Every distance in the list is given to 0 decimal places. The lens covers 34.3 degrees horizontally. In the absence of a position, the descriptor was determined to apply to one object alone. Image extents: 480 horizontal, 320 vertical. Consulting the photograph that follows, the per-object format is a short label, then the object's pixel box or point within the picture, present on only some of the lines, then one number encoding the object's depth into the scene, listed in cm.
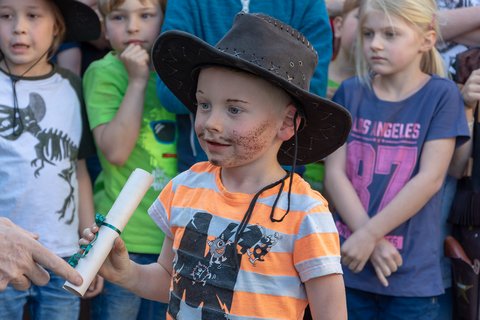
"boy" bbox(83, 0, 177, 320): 362
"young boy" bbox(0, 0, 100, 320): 338
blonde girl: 342
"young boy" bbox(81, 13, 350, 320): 221
